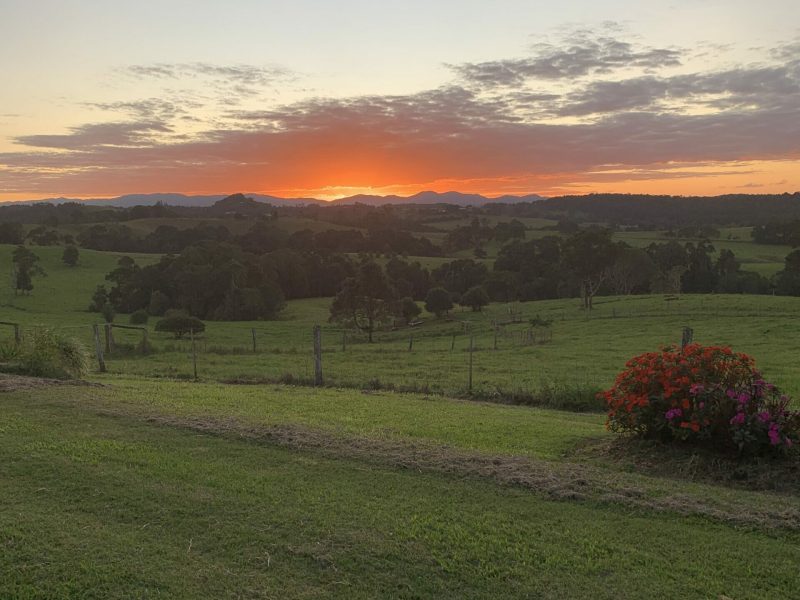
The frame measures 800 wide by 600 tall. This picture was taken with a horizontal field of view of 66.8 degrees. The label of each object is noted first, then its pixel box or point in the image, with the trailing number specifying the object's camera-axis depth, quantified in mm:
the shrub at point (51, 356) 17375
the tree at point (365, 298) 58656
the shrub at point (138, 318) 64125
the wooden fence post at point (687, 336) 15460
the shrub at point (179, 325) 52875
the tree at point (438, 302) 71062
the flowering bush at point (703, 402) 8938
